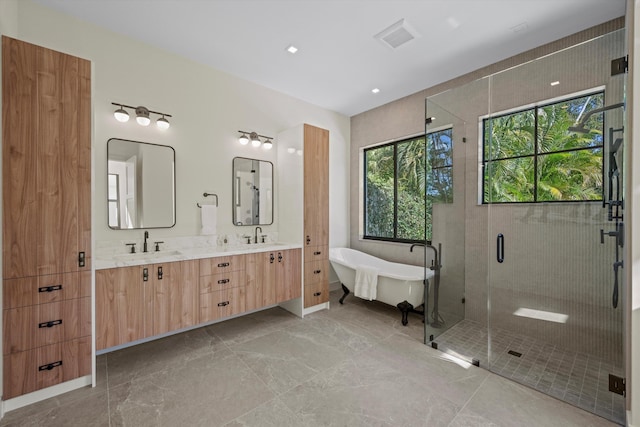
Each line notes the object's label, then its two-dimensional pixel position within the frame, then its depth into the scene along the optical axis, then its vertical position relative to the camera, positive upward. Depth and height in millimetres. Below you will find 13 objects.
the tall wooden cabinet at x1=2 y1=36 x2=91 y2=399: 1906 -24
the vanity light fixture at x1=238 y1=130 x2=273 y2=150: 3715 +1009
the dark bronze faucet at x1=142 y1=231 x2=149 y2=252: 2910 -312
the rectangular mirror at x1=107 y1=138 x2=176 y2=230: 2791 +300
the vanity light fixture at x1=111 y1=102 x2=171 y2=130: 2756 +1006
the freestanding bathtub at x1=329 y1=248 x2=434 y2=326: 3314 -895
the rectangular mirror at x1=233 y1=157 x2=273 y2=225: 3684 +289
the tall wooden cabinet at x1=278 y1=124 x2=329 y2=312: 3729 +180
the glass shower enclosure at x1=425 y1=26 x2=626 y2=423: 2033 -115
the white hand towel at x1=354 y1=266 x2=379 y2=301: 3586 -940
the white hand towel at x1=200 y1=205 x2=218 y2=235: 3340 -70
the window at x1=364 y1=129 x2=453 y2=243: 4371 +355
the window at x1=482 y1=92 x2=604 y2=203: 2146 +501
